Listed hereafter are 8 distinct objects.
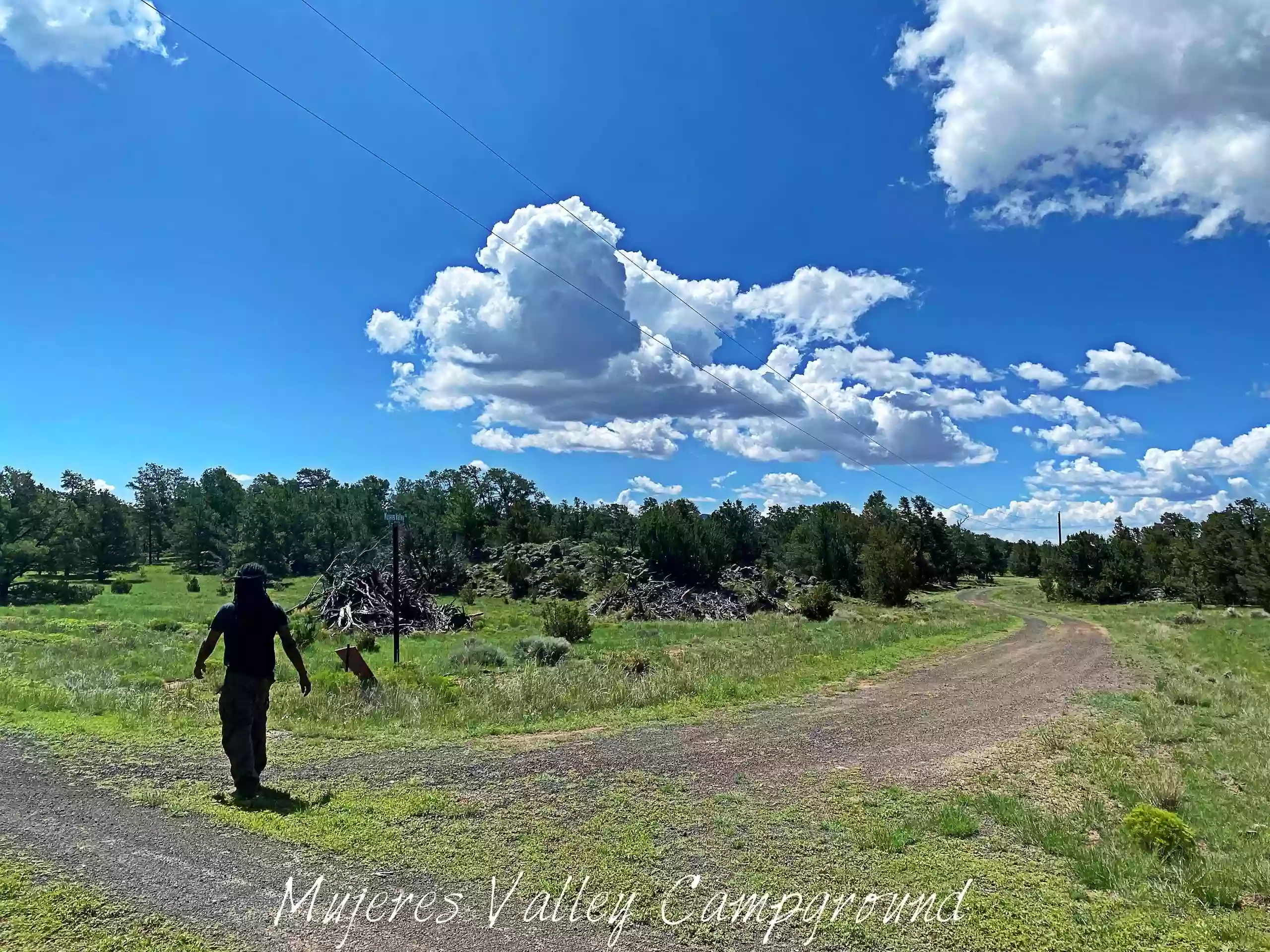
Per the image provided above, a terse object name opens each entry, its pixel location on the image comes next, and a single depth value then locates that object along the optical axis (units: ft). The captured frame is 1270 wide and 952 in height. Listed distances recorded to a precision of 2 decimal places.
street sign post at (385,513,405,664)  60.23
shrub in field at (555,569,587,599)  171.01
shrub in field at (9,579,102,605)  137.59
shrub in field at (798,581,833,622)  122.93
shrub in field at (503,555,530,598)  179.32
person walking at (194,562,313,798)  20.61
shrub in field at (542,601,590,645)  84.74
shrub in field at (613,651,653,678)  53.36
